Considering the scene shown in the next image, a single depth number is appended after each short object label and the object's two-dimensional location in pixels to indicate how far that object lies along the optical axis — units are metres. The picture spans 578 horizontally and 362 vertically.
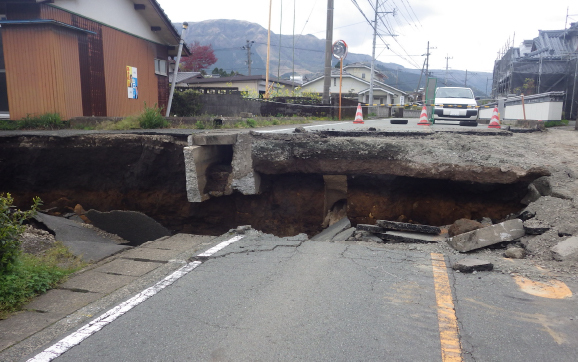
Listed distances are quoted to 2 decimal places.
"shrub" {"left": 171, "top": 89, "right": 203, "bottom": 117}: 19.45
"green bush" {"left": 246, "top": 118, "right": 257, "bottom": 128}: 11.17
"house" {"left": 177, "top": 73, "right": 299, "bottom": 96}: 32.84
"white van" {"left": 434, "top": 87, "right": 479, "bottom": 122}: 16.12
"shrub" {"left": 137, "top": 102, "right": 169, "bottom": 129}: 9.95
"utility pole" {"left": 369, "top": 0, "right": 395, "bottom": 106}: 33.75
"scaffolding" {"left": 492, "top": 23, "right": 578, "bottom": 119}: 26.05
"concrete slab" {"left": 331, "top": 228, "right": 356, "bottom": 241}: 6.14
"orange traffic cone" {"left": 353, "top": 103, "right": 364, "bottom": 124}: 15.72
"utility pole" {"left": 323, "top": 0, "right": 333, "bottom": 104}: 19.95
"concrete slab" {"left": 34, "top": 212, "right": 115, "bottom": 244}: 6.97
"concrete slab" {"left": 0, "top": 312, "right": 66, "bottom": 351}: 3.07
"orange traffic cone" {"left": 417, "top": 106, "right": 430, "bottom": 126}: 14.38
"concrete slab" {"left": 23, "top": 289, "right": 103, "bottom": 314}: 3.59
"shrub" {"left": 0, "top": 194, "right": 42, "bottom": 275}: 3.88
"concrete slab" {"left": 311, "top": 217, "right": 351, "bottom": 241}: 6.70
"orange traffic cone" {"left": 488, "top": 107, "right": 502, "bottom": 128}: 13.20
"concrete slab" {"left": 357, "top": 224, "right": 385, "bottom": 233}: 5.87
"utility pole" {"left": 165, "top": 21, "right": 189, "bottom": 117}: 14.56
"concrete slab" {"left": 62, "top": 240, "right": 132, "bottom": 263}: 5.34
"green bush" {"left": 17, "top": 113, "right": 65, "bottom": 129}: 10.59
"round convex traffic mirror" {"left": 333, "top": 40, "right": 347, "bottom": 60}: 20.56
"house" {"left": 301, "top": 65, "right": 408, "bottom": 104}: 49.06
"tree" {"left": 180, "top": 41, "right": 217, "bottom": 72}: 45.44
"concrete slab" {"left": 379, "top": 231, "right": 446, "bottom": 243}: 5.39
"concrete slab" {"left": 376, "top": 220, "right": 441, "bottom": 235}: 5.72
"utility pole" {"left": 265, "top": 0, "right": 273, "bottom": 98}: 21.49
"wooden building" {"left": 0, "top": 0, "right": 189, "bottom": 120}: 11.14
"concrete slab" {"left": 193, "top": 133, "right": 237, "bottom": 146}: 7.66
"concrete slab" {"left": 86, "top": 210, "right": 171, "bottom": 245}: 8.51
